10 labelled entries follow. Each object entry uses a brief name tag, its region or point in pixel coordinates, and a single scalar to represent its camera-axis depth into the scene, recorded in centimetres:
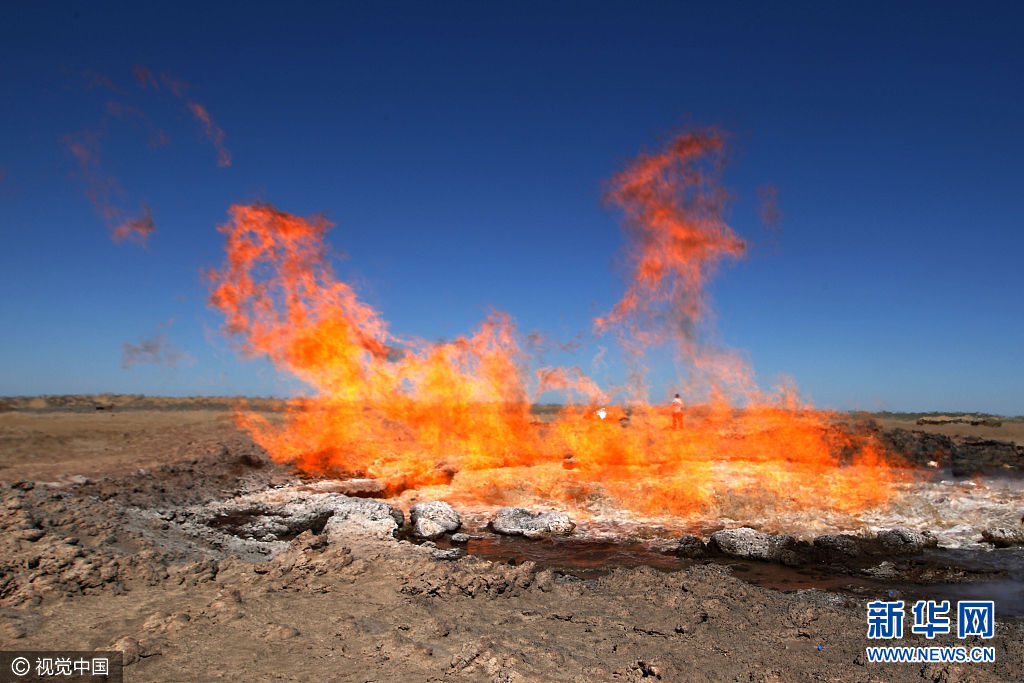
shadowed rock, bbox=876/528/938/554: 1002
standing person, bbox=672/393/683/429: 2383
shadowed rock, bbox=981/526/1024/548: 1029
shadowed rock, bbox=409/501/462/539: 1087
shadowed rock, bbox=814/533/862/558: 972
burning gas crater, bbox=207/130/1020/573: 1231
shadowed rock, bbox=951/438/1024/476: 1972
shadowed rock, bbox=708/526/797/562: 952
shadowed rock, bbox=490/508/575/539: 1103
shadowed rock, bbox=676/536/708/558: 973
